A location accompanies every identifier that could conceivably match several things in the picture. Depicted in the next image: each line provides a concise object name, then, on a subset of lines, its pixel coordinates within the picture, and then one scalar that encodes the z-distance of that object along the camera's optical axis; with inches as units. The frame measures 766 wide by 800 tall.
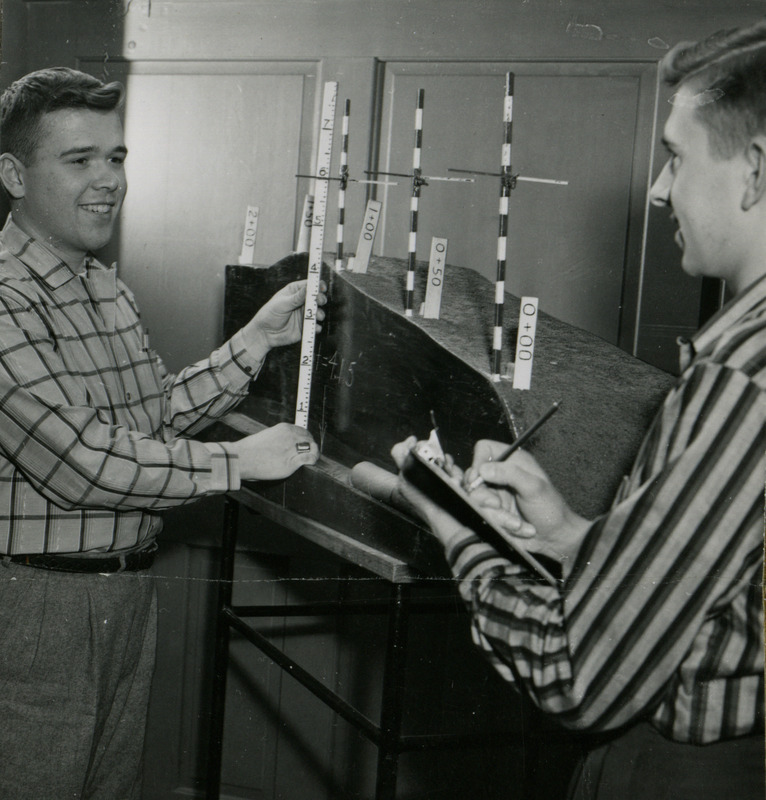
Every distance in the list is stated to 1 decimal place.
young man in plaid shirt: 57.4
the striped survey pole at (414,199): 57.4
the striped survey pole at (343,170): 58.1
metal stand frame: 57.6
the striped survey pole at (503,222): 53.5
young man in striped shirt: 37.8
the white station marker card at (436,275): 56.9
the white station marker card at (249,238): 60.7
